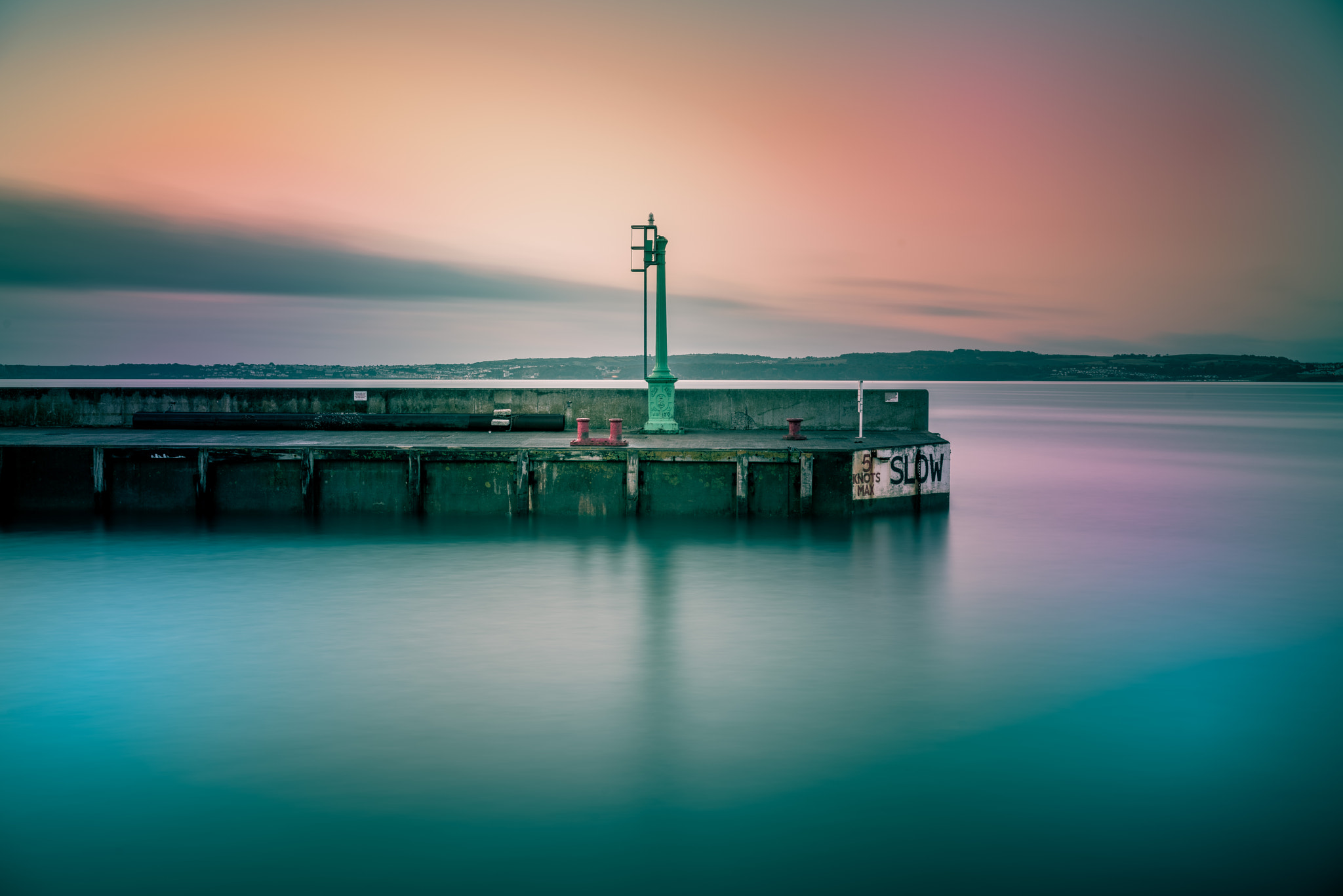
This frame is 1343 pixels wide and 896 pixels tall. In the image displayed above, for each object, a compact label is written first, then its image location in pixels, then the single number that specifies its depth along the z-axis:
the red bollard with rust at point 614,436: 18.14
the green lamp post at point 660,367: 20.41
